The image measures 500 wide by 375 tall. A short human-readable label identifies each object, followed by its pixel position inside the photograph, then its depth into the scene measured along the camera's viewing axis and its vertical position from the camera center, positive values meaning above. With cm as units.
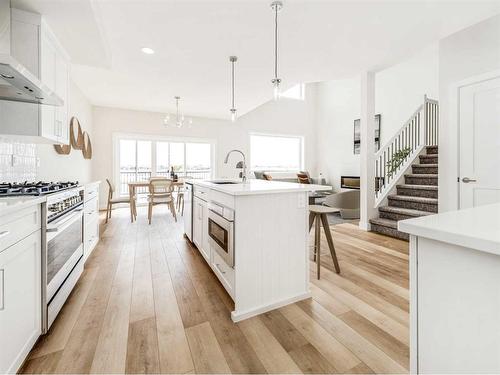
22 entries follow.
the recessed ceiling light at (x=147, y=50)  315 +176
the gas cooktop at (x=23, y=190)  153 -5
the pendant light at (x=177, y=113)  516 +188
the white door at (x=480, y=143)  273 +48
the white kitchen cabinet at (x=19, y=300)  112 -61
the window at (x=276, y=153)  838 +110
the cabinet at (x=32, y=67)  196 +98
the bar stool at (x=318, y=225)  232 -40
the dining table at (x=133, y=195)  466 -24
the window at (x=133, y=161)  648 +60
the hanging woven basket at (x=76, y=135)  404 +86
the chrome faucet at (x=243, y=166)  248 +18
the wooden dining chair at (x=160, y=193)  461 -19
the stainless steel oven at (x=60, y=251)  151 -50
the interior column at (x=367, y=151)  403 +54
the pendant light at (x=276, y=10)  225 +166
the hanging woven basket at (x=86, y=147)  496 +77
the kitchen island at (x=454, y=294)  61 -31
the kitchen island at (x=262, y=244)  169 -46
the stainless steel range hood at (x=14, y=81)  137 +67
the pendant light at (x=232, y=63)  317 +175
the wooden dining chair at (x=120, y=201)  463 -35
